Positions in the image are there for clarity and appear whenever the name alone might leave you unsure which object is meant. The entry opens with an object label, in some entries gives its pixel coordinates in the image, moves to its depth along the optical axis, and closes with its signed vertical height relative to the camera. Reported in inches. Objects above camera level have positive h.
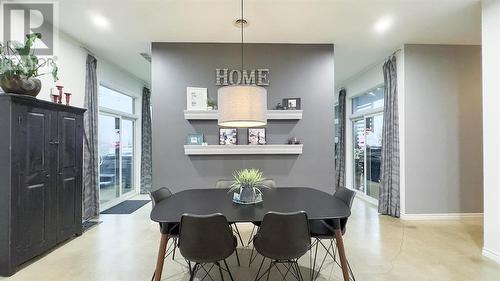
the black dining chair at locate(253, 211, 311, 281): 74.7 -27.9
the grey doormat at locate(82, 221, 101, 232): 150.1 -49.7
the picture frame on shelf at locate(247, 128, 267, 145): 159.5 +3.6
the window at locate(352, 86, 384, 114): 208.0 +36.7
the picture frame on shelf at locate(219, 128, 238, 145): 159.2 +3.3
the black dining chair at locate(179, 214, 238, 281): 72.8 -27.9
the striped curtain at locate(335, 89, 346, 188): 267.8 -3.1
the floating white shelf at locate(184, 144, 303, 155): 154.8 -4.1
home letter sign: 161.3 +41.0
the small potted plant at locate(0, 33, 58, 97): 102.1 +30.2
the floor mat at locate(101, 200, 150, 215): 188.2 -50.7
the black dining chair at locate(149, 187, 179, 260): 79.1 -24.9
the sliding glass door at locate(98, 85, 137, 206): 204.2 -2.0
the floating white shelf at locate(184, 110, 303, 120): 154.7 +17.1
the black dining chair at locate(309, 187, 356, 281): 88.0 -31.7
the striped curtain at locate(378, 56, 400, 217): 171.6 -4.8
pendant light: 91.4 +13.8
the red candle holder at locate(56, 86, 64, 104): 131.0 +26.4
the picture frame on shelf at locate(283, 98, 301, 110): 160.4 +23.9
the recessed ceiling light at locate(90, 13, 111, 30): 129.5 +63.5
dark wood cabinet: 98.5 -14.9
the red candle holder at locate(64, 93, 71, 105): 136.6 +24.4
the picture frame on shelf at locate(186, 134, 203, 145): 156.8 +2.1
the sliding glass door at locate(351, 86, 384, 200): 212.4 +2.5
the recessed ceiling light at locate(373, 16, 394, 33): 134.8 +64.2
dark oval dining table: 78.2 -22.1
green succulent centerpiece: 92.7 -16.6
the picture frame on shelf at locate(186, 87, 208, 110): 158.1 +27.3
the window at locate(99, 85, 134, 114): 201.0 +36.1
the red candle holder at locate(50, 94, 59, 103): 127.9 +22.8
